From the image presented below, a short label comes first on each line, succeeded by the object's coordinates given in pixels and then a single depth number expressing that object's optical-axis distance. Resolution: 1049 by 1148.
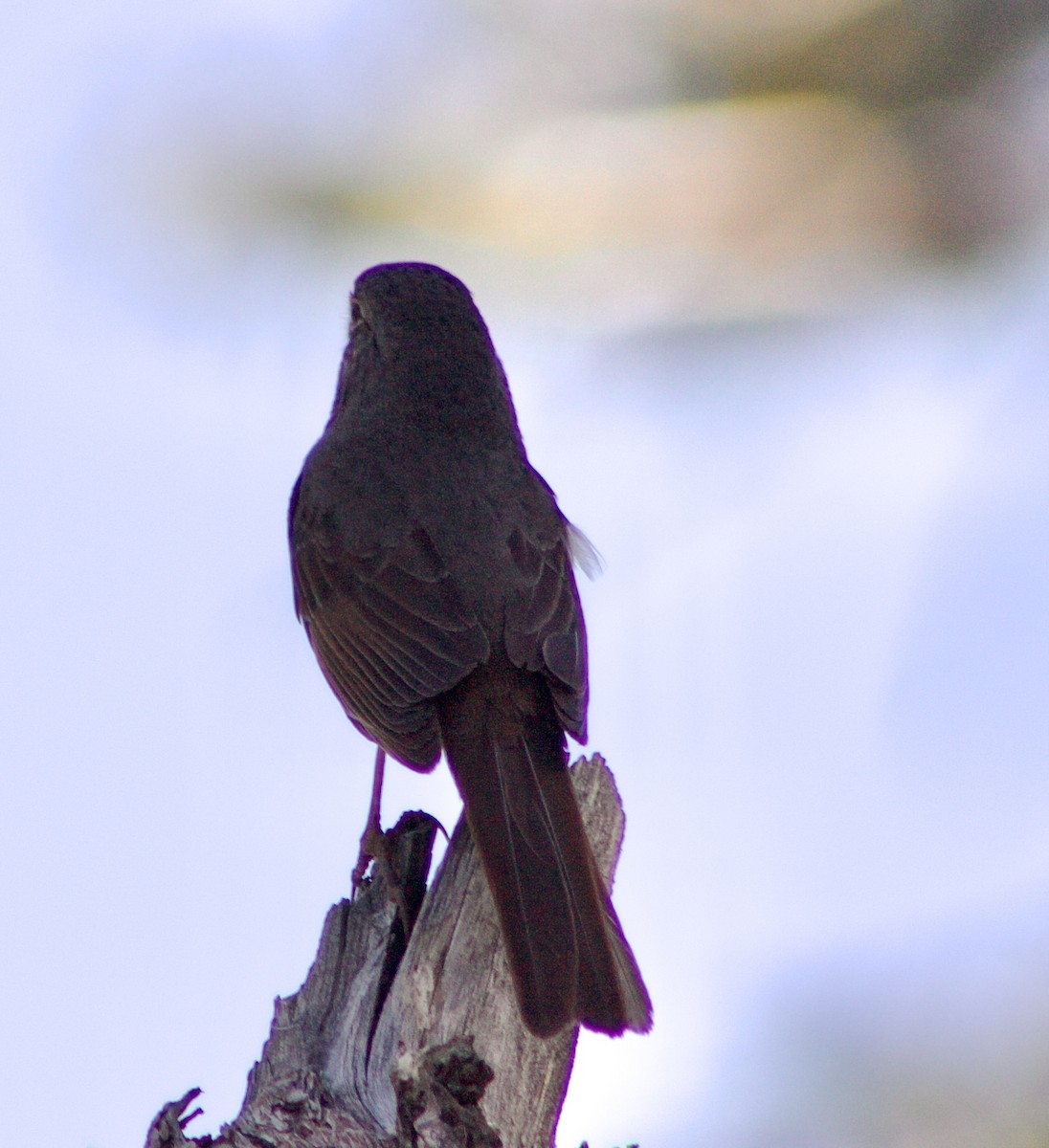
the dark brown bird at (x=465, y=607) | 8.23
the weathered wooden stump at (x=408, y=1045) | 6.49
